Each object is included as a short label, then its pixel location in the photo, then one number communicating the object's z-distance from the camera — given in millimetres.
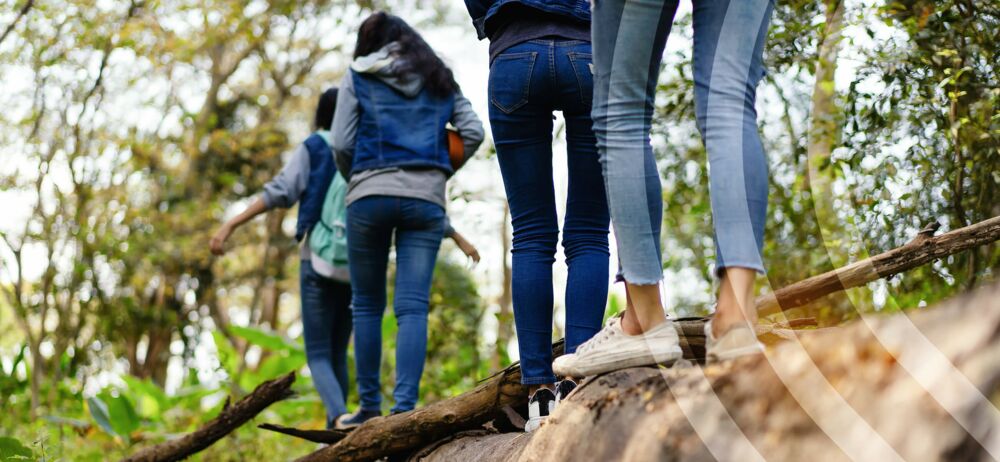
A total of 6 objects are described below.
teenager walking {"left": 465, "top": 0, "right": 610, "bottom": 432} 2576
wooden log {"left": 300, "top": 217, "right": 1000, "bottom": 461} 2762
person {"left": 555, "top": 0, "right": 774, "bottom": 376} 1812
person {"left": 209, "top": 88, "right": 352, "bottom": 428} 4535
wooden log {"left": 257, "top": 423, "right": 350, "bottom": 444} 3250
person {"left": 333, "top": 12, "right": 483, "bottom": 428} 3893
